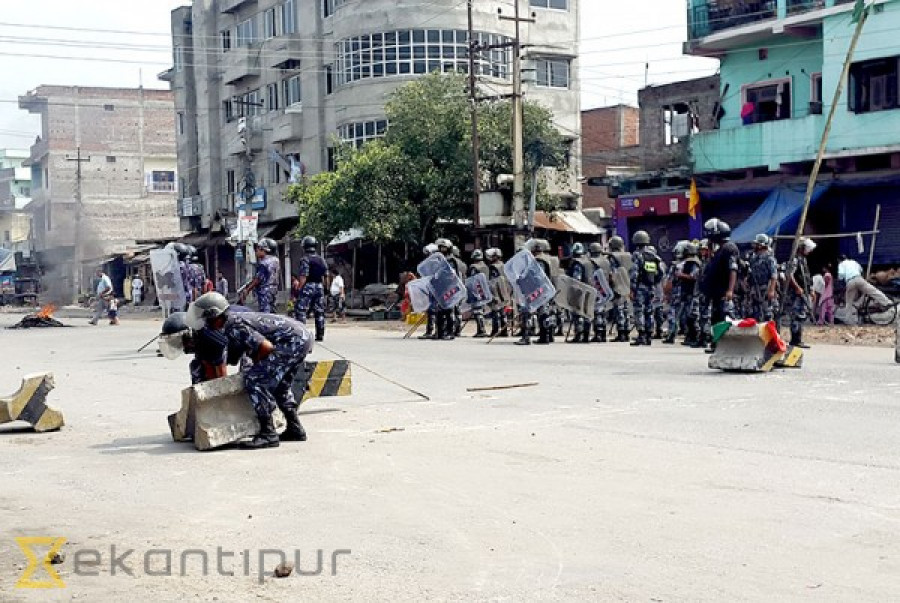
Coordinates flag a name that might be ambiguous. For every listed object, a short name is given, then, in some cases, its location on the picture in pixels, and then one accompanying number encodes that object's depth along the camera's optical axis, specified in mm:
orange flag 34094
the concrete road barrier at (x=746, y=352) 14281
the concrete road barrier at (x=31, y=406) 11117
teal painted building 29703
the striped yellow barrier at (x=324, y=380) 11305
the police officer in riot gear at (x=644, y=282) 20484
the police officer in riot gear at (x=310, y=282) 21516
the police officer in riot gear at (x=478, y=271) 23734
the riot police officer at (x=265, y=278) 19359
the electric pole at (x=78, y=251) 57875
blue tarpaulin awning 30334
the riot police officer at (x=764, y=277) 18172
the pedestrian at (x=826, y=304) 26750
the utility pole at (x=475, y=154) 35031
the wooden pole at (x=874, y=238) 27766
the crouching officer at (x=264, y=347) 9352
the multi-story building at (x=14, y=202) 93562
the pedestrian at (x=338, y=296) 38781
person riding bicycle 25609
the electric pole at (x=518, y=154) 34250
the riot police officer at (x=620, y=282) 21234
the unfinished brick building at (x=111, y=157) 79125
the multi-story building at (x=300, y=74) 44562
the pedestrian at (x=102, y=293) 35688
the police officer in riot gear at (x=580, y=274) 21188
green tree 37000
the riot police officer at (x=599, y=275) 21188
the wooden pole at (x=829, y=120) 25578
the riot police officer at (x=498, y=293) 23547
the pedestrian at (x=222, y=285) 53188
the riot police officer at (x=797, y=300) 17906
